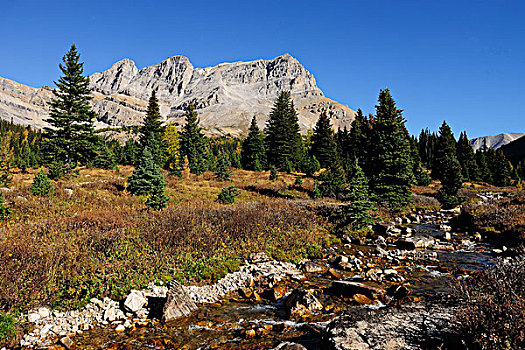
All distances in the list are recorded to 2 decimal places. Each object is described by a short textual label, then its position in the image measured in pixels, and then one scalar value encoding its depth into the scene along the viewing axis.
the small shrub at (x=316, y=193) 30.55
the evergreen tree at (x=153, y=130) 43.28
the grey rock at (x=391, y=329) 4.40
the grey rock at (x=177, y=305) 6.56
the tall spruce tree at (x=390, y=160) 26.95
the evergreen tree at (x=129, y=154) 55.46
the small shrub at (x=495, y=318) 3.54
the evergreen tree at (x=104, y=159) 42.16
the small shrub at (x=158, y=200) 16.17
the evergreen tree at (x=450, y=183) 30.06
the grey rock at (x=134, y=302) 6.62
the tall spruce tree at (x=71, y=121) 32.47
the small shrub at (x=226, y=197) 22.23
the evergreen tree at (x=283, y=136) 55.31
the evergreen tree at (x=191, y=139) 53.25
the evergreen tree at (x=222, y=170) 39.31
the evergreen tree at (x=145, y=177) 22.88
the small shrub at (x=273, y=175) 41.88
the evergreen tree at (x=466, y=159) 66.00
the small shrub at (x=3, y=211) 12.16
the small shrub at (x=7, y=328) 5.31
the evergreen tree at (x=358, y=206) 17.05
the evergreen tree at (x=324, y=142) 59.47
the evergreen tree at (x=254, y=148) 59.22
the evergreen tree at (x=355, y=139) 38.59
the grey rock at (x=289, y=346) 4.80
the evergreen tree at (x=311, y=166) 50.16
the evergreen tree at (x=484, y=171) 66.25
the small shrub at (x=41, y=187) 17.70
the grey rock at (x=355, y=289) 7.72
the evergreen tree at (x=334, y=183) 32.38
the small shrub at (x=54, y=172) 27.66
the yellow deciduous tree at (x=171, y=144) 46.97
